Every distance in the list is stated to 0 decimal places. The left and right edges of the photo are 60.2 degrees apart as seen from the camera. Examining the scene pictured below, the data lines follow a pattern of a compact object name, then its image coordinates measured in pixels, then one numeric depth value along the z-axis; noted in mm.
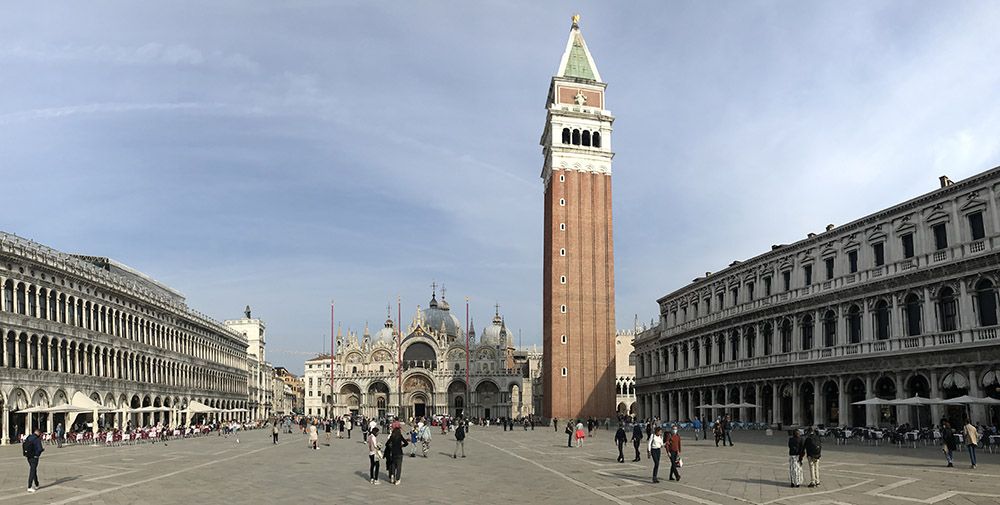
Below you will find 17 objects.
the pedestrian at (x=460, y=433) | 32781
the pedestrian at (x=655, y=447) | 22969
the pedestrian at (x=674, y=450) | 22734
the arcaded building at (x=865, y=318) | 36812
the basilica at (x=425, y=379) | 116625
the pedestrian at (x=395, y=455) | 22641
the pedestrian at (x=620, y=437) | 31195
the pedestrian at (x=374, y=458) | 22938
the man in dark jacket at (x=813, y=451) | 20453
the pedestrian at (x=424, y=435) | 34375
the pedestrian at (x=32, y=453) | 21109
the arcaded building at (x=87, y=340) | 45719
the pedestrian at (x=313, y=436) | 39594
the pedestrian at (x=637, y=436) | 30094
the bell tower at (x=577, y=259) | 79000
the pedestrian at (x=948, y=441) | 24844
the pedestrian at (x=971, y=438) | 24875
